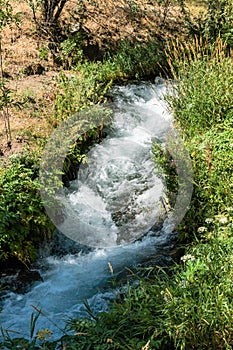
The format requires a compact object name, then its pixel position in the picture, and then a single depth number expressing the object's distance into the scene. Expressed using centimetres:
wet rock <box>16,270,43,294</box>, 519
